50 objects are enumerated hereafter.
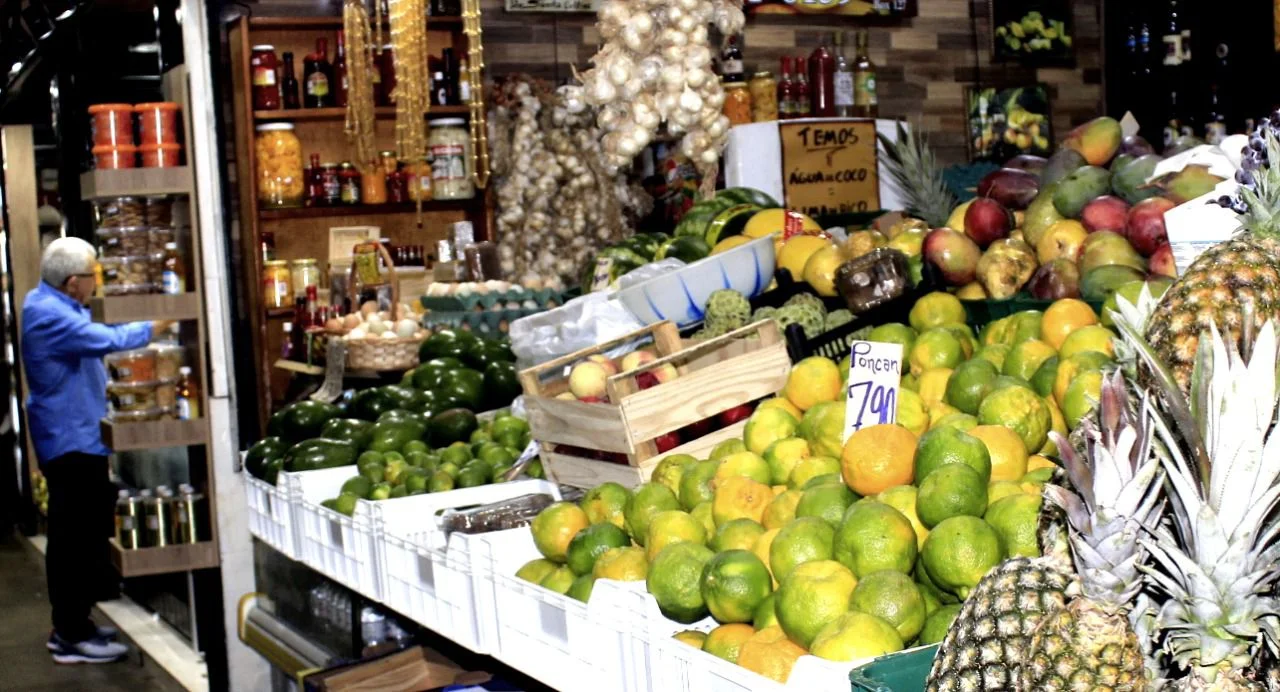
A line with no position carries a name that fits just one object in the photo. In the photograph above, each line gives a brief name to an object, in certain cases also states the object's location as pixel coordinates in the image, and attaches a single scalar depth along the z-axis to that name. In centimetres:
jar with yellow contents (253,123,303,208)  707
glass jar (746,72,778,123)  680
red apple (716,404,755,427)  298
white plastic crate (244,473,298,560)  394
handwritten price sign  241
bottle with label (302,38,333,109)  718
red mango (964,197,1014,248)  333
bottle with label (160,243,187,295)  535
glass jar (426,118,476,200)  725
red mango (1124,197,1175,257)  291
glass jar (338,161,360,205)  724
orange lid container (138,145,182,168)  529
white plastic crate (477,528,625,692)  227
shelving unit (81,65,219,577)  525
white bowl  347
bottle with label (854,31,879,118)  698
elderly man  668
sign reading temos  580
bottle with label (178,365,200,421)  543
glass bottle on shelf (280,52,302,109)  719
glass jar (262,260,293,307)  708
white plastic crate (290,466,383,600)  332
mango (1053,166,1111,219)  321
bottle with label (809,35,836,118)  703
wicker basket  511
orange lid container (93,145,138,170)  529
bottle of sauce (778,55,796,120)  695
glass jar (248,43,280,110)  703
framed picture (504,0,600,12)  776
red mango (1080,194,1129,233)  310
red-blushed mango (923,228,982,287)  323
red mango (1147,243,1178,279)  285
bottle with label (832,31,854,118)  702
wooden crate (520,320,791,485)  280
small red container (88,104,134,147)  527
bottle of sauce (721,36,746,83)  686
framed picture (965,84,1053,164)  887
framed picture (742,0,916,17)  820
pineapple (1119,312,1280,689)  132
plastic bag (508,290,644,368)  353
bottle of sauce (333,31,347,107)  718
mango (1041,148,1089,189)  338
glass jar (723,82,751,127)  666
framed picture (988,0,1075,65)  890
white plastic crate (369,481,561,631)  302
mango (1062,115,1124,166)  339
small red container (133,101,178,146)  525
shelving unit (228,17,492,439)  711
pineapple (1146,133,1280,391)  179
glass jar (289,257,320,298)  709
